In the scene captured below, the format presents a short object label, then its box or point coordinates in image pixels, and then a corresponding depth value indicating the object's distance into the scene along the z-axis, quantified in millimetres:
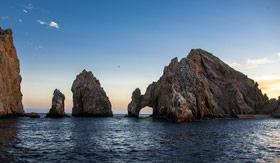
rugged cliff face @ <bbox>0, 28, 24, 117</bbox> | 69875
